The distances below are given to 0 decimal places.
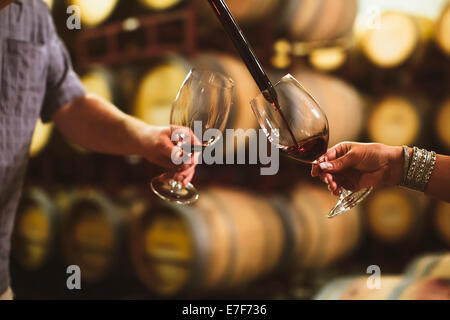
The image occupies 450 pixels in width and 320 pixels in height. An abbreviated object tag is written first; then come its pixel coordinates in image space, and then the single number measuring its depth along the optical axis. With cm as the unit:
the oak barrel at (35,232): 317
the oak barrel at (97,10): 289
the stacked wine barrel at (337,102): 321
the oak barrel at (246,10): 262
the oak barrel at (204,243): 237
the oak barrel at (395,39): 319
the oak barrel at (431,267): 135
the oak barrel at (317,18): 299
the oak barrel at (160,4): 271
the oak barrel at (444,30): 312
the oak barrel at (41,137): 333
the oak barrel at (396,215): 352
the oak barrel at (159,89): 249
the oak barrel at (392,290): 101
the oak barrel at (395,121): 330
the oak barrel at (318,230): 308
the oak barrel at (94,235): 277
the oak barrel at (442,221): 343
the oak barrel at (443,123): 320
